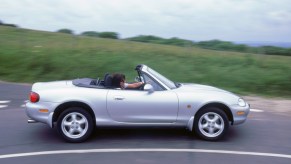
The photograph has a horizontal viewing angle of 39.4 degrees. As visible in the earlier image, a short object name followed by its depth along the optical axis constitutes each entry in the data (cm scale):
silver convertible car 677
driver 700
